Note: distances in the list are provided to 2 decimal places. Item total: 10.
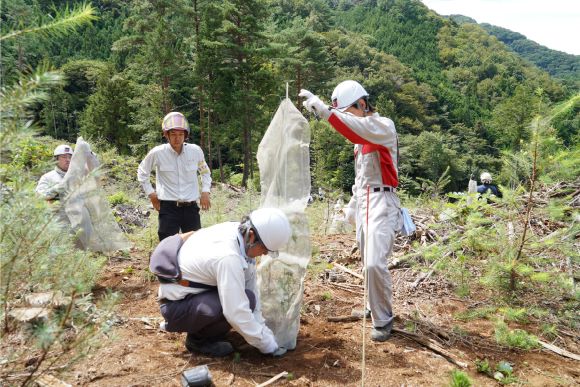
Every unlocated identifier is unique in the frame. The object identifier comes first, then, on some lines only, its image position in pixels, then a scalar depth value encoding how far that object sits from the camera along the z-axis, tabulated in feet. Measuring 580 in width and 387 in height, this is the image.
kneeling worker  8.93
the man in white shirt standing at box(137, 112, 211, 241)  14.96
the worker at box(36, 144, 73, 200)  14.51
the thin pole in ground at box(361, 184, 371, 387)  11.22
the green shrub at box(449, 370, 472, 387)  8.43
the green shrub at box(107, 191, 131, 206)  30.50
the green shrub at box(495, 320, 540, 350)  11.32
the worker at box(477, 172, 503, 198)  25.22
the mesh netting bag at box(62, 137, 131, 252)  14.64
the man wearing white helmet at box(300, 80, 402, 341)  10.84
